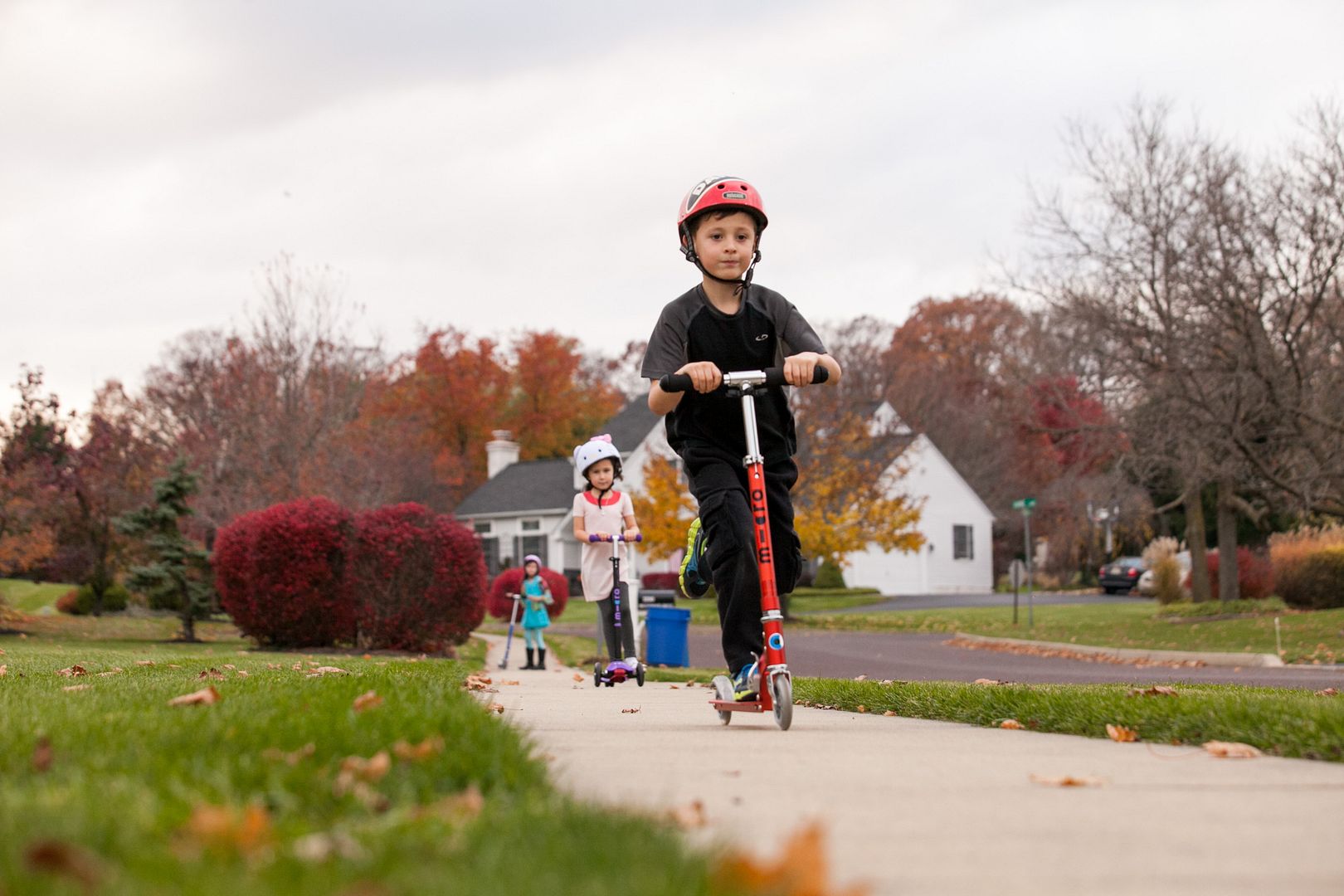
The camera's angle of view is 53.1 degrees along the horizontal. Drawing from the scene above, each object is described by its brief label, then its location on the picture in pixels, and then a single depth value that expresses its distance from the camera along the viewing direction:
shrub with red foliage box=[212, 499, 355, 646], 18.36
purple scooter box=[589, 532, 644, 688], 10.04
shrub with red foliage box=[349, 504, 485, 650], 18.47
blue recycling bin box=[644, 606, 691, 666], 16.86
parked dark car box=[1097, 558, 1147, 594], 49.09
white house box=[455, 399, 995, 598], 52.44
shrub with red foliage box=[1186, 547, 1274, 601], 33.56
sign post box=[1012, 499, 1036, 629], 25.16
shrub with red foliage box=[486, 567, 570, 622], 25.59
